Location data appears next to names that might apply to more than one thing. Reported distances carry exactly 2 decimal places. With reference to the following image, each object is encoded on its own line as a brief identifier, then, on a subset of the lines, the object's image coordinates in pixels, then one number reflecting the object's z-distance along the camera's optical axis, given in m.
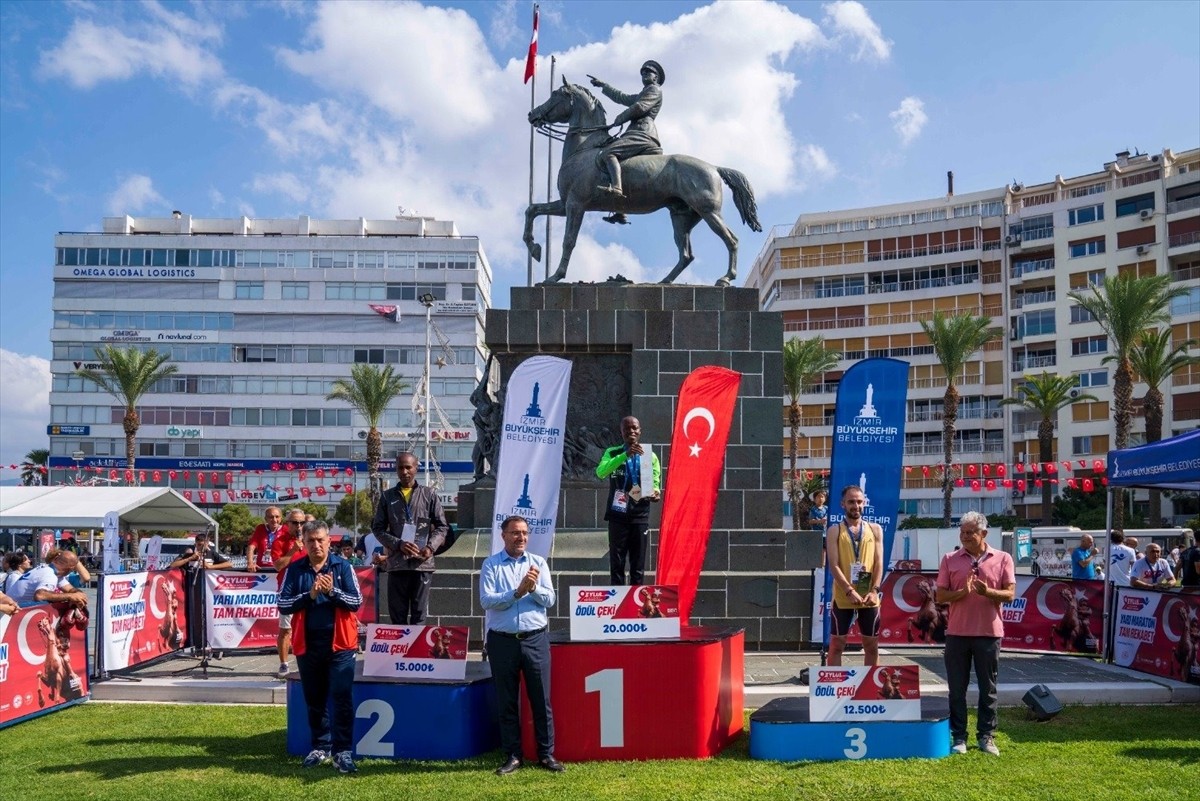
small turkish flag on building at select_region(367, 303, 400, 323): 73.00
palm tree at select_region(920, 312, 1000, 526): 49.88
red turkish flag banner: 9.36
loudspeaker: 8.80
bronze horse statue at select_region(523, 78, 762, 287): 14.61
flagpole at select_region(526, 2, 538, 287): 16.14
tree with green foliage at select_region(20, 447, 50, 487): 70.35
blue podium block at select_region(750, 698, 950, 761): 7.34
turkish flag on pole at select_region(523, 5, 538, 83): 22.14
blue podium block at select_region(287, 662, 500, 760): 7.51
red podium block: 7.38
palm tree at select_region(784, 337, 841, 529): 50.81
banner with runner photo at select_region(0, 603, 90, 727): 9.34
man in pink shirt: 7.69
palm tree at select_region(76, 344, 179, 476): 54.34
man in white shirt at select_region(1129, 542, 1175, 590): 16.06
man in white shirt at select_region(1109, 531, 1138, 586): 16.81
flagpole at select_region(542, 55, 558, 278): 16.39
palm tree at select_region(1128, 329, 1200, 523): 43.59
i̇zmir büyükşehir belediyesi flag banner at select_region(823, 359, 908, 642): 10.43
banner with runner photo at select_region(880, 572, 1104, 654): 13.55
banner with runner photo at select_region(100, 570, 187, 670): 11.19
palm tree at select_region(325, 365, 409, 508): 56.75
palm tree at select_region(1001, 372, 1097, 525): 51.59
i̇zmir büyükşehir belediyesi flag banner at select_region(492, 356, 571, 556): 9.22
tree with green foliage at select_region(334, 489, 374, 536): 61.81
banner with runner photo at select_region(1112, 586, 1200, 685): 10.98
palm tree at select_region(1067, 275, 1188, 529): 42.91
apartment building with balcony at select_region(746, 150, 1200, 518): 62.16
